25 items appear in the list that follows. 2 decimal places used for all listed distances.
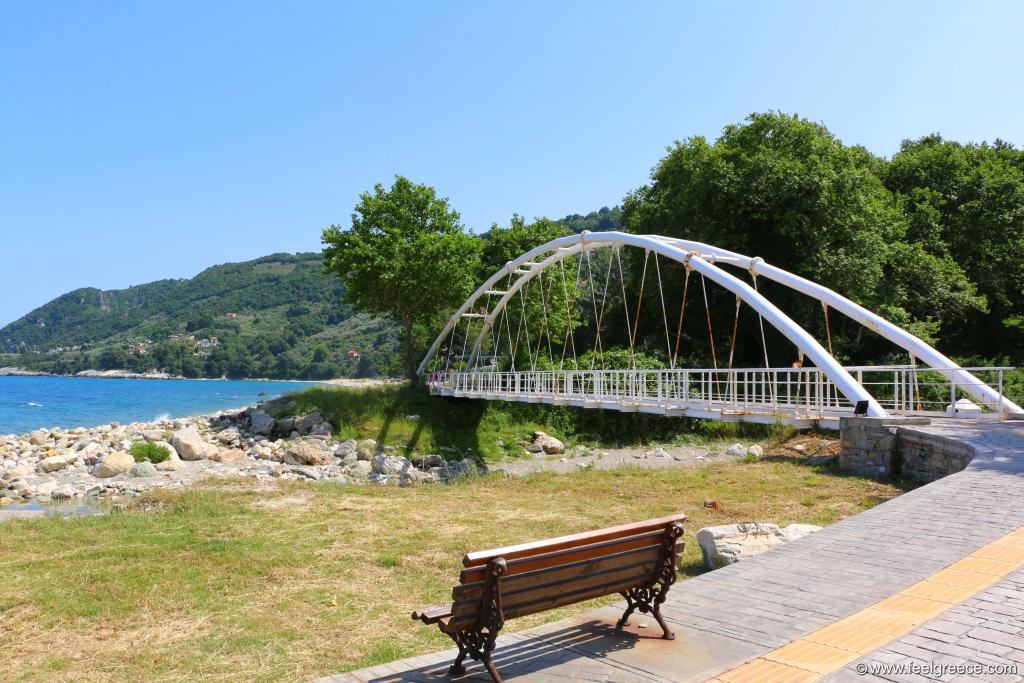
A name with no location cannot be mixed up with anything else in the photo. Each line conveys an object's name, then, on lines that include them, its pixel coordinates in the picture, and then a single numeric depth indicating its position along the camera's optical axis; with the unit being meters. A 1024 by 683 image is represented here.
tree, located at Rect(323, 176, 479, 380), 28.31
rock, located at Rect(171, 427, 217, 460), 20.89
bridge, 13.41
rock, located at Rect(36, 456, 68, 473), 19.73
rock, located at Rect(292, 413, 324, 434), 24.84
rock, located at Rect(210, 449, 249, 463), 21.09
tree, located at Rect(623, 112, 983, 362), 26.53
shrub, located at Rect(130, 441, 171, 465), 19.92
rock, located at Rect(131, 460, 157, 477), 18.06
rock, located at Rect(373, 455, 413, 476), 21.27
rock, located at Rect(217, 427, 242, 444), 23.75
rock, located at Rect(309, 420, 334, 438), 24.30
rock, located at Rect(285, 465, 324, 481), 19.30
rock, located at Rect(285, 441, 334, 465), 21.14
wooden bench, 3.84
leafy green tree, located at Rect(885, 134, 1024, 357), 29.55
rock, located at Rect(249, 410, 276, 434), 25.22
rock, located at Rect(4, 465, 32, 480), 18.17
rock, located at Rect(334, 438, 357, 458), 22.66
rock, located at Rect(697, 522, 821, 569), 6.54
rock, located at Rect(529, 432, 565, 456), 24.84
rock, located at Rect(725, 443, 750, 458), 19.65
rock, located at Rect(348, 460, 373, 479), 20.06
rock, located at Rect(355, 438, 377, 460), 22.71
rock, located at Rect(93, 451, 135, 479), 18.22
